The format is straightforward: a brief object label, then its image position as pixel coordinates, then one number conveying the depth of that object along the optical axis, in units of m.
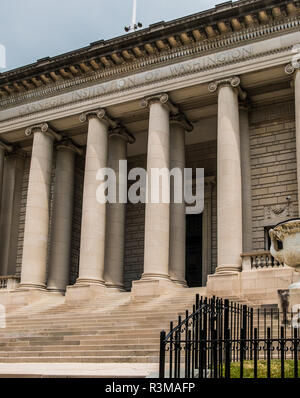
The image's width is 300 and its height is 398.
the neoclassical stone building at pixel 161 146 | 25.64
